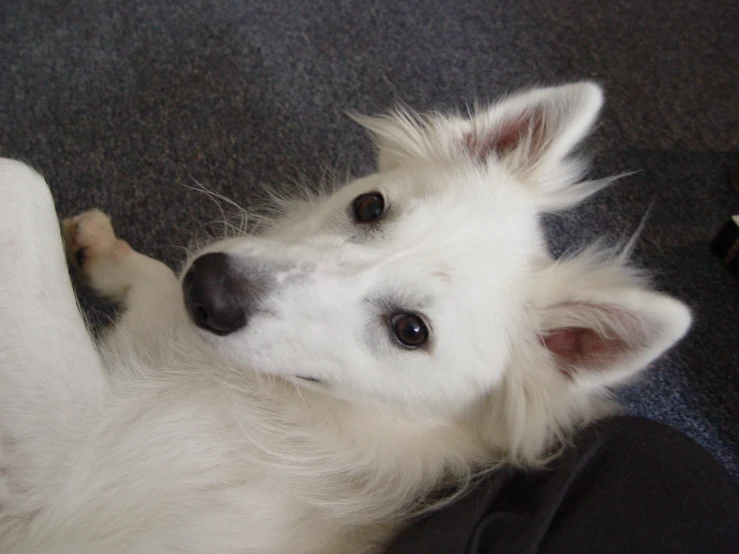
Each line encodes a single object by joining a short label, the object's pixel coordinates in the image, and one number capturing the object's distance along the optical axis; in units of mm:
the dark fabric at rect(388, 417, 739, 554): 351
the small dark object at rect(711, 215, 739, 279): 577
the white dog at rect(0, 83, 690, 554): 359
